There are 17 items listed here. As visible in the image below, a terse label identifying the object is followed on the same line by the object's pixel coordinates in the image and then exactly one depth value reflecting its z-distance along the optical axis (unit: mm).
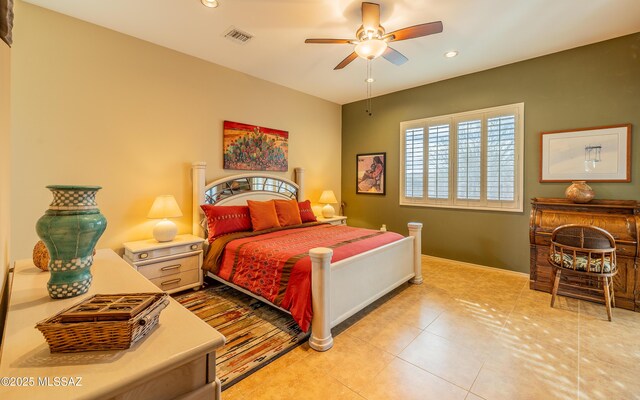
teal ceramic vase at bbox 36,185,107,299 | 976
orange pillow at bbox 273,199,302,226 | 3945
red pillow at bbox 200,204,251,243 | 3369
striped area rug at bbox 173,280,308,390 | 2021
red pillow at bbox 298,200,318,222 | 4309
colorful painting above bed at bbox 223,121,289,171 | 4031
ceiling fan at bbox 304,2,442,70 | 2373
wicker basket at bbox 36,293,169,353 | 713
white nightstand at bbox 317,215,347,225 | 4887
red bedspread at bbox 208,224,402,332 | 2287
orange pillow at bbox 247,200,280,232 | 3621
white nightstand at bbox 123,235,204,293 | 2910
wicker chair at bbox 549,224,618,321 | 2602
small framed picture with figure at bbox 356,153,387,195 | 5262
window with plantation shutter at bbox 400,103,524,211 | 3883
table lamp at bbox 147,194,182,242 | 3121
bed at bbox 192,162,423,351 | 2170
